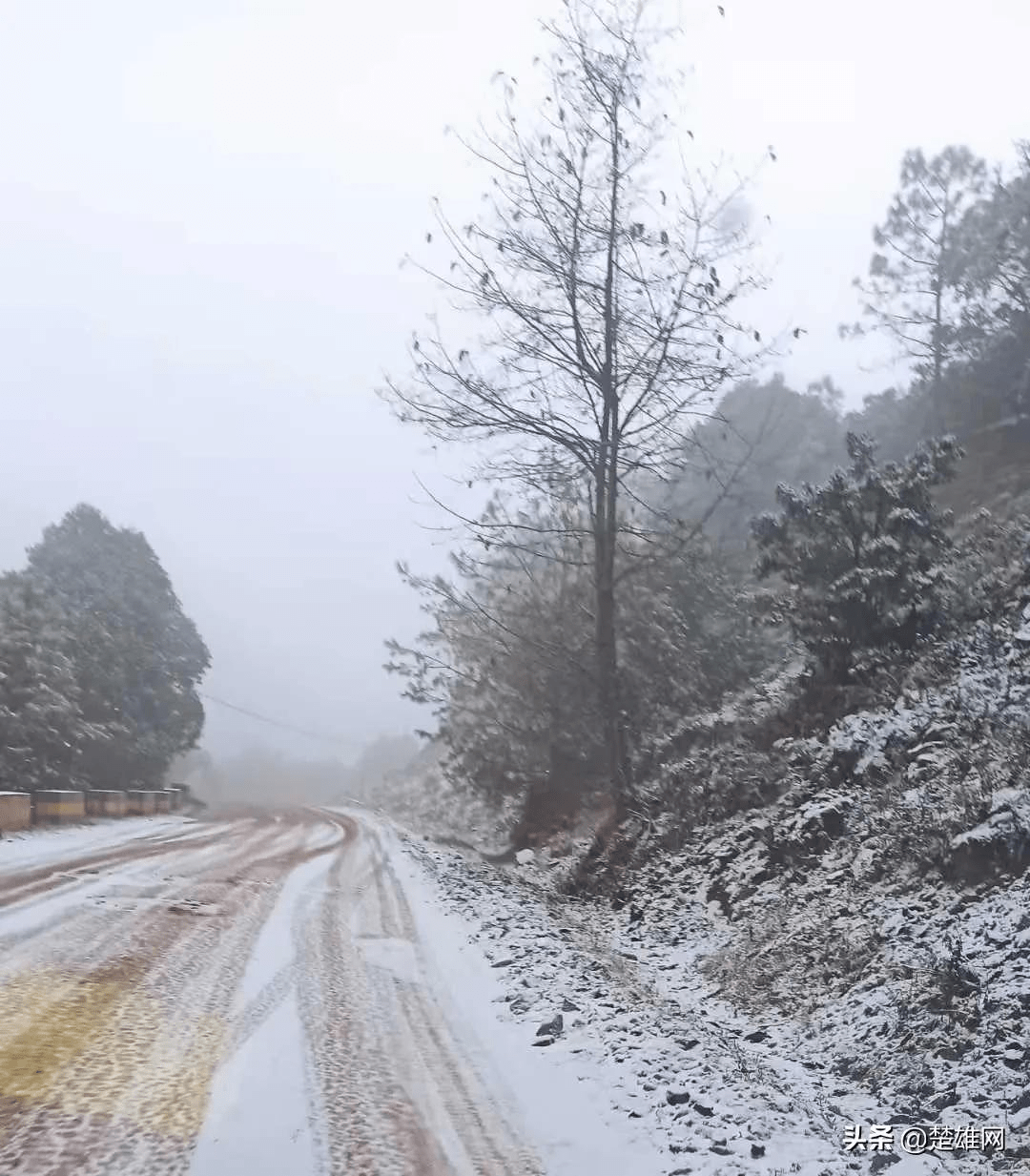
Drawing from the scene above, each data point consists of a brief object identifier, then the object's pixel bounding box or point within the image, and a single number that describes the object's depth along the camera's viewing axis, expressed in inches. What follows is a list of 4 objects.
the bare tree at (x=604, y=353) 550.6
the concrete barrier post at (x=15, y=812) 684.1
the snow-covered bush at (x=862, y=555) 498.6
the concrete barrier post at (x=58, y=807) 798.5
